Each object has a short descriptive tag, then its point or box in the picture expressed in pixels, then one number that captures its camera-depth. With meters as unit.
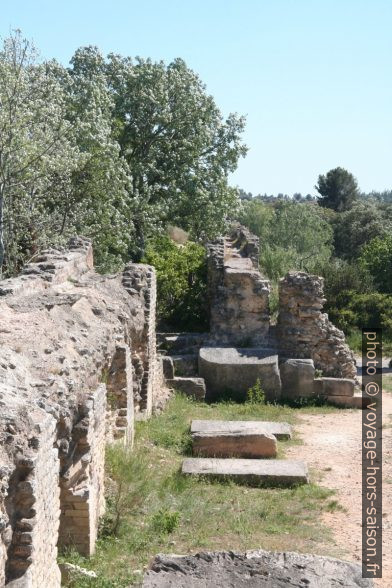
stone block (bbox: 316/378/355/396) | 14.31
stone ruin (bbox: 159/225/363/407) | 14.10
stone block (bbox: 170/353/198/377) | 14.62
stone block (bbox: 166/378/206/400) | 13.91
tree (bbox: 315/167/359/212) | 58.69
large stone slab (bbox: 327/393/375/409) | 14.31
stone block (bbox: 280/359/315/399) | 14.37
